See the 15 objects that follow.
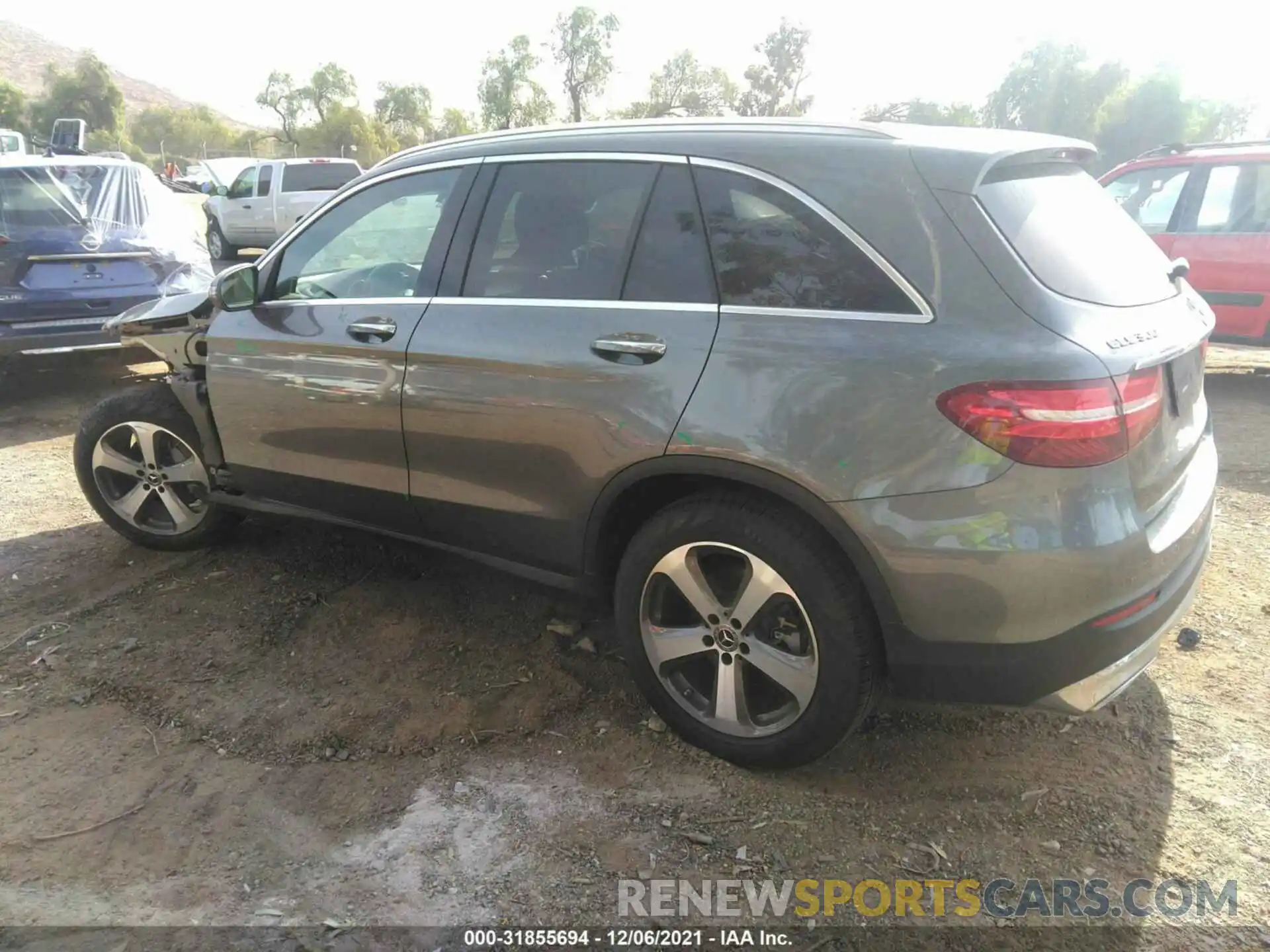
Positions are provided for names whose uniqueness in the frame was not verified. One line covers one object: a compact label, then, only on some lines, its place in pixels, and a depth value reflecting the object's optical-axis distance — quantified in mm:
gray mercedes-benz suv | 2109
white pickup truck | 17734
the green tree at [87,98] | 78438
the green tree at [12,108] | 70188
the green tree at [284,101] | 76312
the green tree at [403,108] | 73625
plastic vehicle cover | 6629
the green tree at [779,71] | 59312
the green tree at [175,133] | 95688
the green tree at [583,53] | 57250
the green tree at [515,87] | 59312
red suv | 6852
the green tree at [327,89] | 76250
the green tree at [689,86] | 56906
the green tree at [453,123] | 75125
